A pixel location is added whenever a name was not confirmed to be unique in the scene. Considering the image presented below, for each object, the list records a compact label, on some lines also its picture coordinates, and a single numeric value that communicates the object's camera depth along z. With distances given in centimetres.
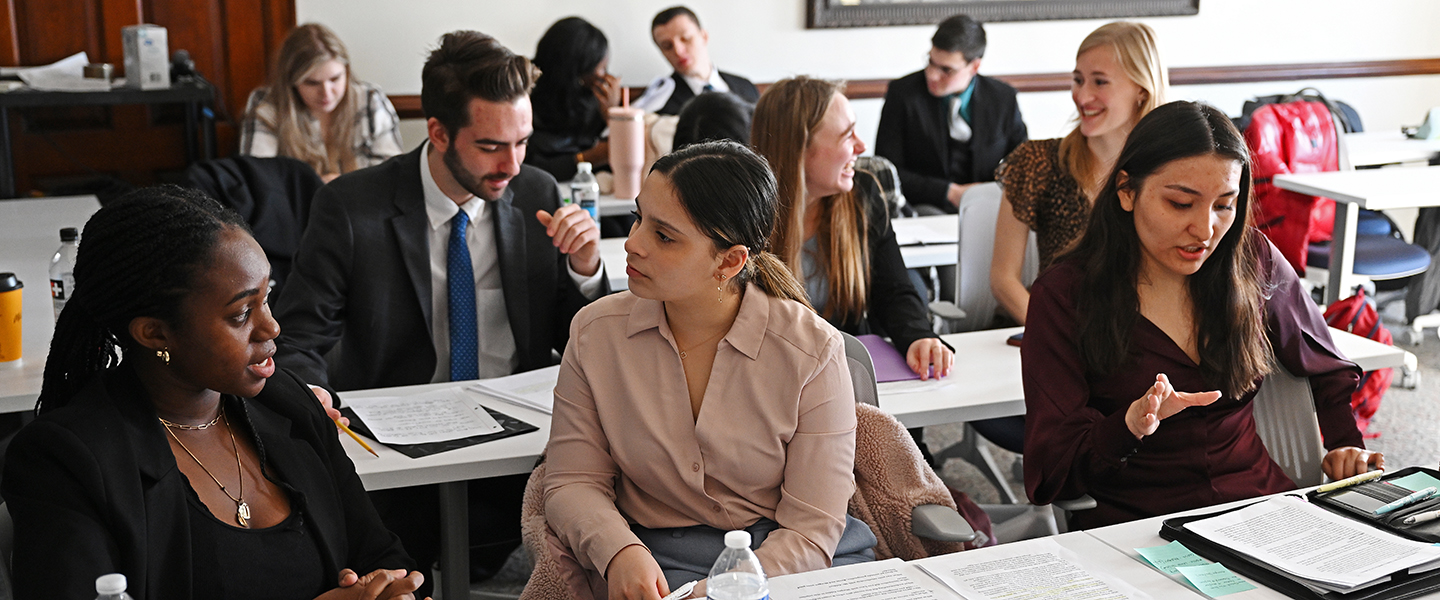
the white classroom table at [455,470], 192
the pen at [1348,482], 175
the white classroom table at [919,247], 330
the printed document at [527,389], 223
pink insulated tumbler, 405
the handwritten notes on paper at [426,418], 206
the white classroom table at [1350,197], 397
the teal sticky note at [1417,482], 172
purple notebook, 242
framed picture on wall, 568
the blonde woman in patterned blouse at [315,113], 434
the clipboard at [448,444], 199
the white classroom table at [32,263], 221
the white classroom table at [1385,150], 507
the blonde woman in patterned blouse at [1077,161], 294
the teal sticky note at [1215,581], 151
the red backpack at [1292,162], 435
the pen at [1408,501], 165
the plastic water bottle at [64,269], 243
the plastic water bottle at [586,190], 351
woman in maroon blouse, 195
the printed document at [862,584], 150
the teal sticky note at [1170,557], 157
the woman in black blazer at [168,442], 131
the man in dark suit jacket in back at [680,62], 491
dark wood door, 477
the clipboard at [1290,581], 147
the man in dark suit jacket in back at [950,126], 489
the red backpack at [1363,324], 334
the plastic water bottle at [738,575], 138
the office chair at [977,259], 315
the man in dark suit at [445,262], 241
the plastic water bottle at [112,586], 120
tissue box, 455
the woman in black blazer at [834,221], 257
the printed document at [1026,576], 149
